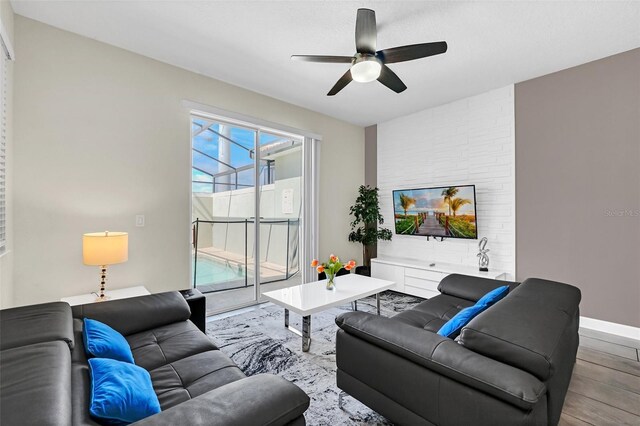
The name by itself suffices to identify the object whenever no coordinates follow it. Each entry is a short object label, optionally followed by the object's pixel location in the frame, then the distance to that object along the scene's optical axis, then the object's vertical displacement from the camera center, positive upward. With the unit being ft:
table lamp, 7.58 -0.84
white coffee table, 8.45 -2.50
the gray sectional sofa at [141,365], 2.70 -2.04
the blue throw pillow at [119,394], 3.11 -2.02
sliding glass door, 11.98 +0.33
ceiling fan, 6.78 +4.17
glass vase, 9.98 -2.24
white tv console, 12.55 -2.54
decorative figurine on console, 12.34 -1.63
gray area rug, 6.02 -3.92
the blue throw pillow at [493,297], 6.19 -1.75
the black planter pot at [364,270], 16.22 -2.99
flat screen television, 12.81 +0.28
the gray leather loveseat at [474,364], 3.83 -2.20
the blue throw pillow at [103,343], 4.42 -1.99
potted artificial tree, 16.15 -0.27
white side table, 7.99 -2.27
